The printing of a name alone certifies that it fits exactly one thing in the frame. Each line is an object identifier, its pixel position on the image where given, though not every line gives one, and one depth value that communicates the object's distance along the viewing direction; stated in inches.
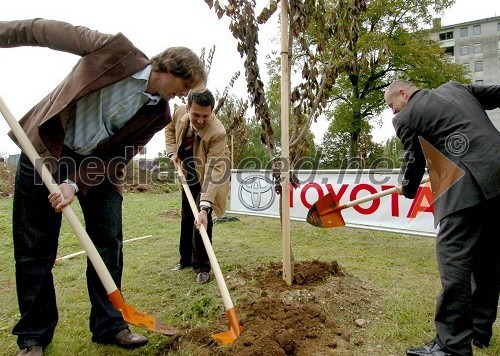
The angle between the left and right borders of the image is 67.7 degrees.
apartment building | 2314.2
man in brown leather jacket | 79.1
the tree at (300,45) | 132.6
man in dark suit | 84.8
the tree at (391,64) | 918.4
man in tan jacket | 128.5
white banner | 209.9
